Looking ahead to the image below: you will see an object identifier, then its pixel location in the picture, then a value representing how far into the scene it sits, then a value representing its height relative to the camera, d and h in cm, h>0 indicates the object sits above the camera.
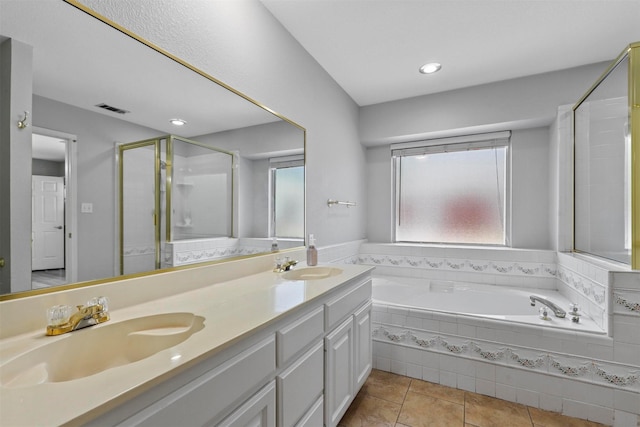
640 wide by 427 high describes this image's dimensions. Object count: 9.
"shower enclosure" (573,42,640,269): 169 +35
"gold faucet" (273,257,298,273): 183 -33
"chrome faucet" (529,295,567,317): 198 -64
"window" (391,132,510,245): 311 +28
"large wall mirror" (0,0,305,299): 85 +28
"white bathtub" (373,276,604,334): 244 -77
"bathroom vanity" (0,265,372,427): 54 -38
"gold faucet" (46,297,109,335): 82 -30
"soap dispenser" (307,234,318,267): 203 -29
